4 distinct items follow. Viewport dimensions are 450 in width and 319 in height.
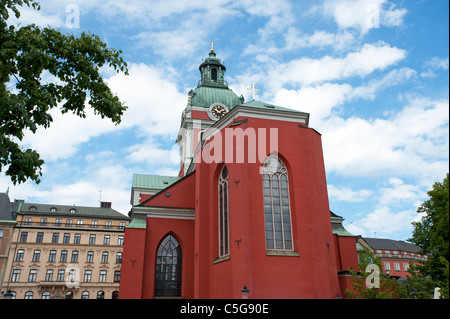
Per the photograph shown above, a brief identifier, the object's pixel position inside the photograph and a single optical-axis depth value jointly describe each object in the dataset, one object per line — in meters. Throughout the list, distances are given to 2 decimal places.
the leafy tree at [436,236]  18.83
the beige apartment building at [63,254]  43.59
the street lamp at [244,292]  13.87
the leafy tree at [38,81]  7.45
